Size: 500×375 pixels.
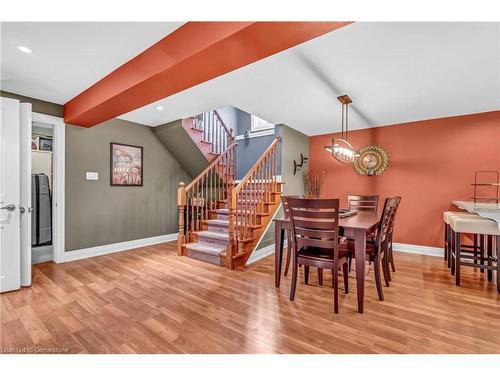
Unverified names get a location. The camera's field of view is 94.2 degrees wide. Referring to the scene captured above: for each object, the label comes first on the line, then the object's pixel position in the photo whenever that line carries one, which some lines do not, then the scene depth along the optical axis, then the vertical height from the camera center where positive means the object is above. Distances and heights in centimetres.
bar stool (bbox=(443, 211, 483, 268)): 307 -75
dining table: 205 -51
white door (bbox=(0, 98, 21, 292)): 240 -13
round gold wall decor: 432 +47
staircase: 337 -34
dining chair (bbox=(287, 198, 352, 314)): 204 -46
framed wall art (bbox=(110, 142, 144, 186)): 402 +36
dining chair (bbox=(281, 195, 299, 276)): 285 -71
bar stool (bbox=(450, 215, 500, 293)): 247 -48
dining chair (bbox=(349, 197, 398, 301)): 228 -63
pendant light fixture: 291 +47
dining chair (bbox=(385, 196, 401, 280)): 270 -69
